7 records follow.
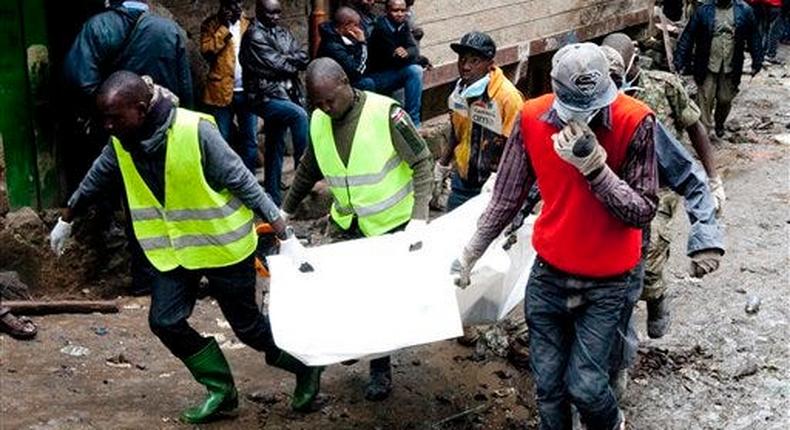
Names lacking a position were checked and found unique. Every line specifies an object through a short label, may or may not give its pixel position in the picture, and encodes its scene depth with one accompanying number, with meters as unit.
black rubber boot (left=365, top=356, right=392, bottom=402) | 4.97
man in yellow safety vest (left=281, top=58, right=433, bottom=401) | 4.56
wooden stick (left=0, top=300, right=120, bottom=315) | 5.79
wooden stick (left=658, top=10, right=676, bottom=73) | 12.07
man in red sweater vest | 3.52
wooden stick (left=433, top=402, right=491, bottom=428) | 4.84
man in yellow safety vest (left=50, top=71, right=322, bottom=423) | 4.11
